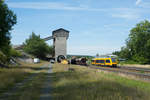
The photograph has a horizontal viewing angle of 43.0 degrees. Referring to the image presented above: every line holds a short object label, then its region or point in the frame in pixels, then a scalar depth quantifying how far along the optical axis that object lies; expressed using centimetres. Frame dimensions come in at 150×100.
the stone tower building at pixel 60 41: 8256
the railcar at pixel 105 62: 4533
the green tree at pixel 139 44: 6906
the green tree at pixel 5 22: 2846
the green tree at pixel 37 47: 9800
